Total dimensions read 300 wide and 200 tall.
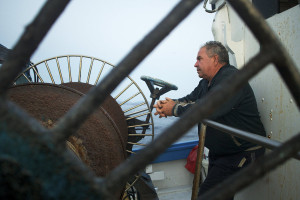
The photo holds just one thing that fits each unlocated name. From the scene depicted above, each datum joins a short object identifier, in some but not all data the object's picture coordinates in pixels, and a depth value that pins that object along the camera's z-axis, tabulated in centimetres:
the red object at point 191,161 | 260
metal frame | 23
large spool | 93
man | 140
